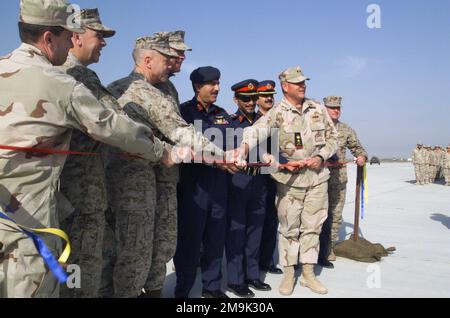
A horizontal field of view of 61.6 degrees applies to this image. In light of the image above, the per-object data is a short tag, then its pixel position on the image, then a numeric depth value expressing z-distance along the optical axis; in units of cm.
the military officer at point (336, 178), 464
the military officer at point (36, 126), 168
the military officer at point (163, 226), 305
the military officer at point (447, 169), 1599
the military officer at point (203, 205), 351
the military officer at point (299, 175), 384
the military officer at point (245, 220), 381
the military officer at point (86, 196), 238
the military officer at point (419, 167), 1714
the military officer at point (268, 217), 443
